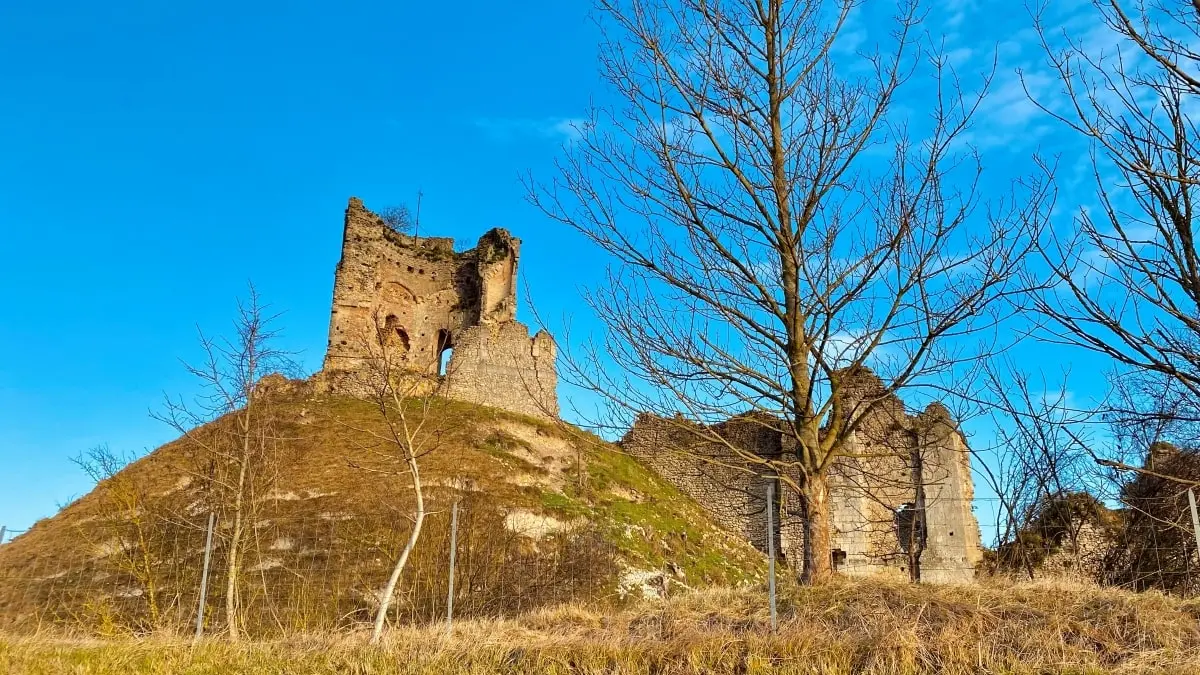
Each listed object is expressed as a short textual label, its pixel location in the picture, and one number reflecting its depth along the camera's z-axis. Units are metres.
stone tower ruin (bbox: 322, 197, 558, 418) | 23.72
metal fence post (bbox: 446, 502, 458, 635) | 9.17
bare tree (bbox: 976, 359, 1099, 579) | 13.20
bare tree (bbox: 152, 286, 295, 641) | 11.03
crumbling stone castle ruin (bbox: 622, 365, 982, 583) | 18.33
